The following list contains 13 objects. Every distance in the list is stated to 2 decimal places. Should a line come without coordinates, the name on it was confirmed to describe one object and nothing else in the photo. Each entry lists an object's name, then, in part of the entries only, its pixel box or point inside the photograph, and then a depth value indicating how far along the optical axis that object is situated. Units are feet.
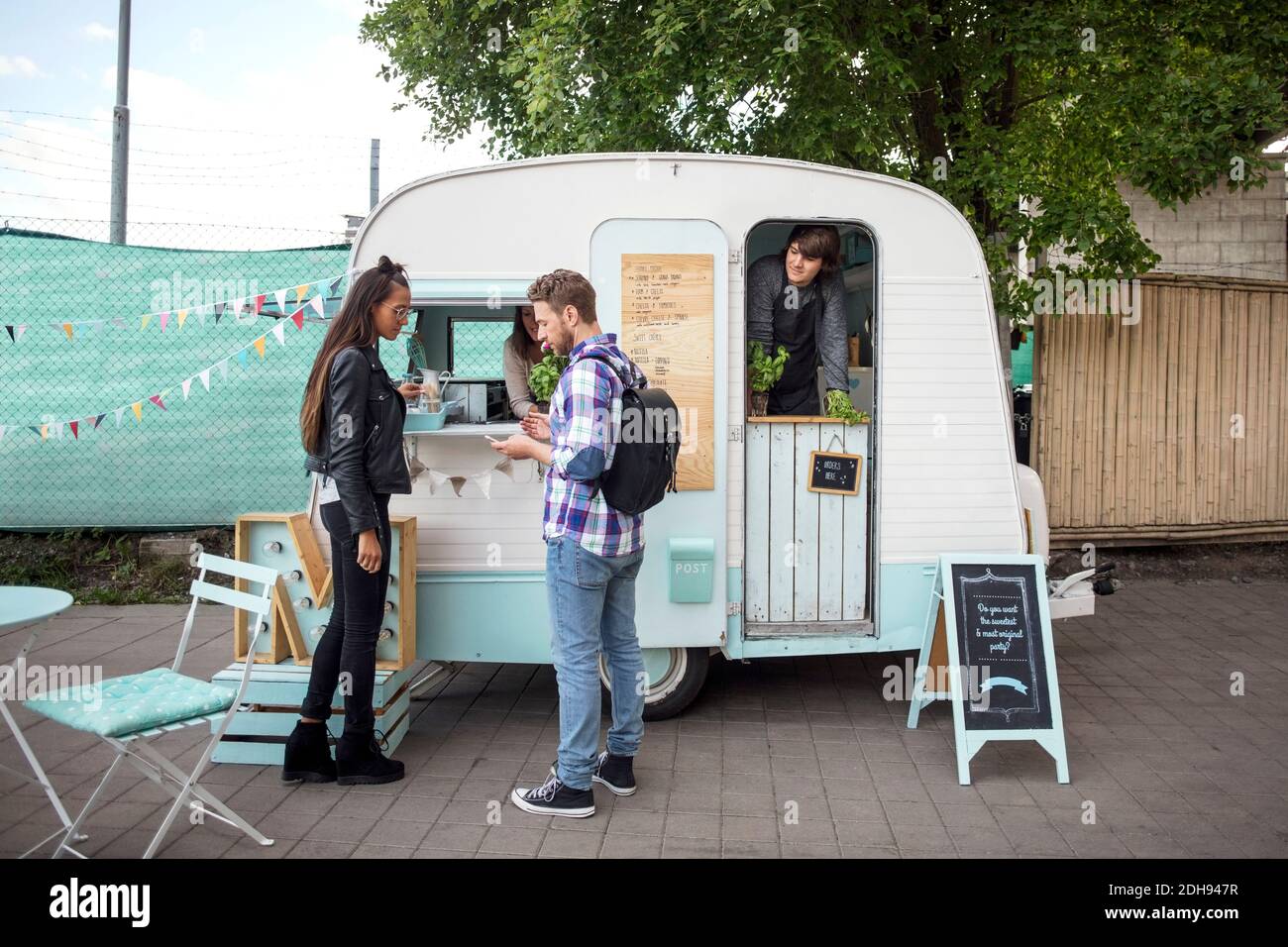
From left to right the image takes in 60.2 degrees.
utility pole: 26.02
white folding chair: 11.62
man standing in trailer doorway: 18.31
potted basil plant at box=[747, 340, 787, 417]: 17.61
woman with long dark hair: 14.25
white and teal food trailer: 16.78
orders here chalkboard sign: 17.67
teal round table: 11.59
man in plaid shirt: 13.21
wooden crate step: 15.67
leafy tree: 22.71
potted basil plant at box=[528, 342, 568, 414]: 16.61
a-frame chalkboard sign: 15.74
